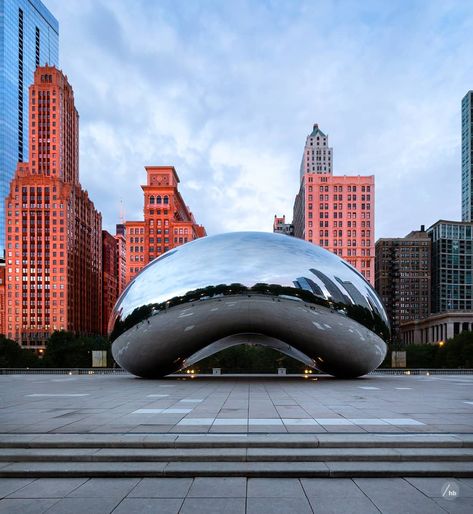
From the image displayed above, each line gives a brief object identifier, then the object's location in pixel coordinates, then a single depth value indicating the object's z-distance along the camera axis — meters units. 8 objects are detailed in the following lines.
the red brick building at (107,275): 181.00
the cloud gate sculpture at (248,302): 14.94
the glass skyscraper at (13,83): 177.25
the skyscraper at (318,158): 169.75
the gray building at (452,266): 174.75
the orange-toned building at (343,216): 116.50
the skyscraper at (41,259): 128.25
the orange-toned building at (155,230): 123.88
